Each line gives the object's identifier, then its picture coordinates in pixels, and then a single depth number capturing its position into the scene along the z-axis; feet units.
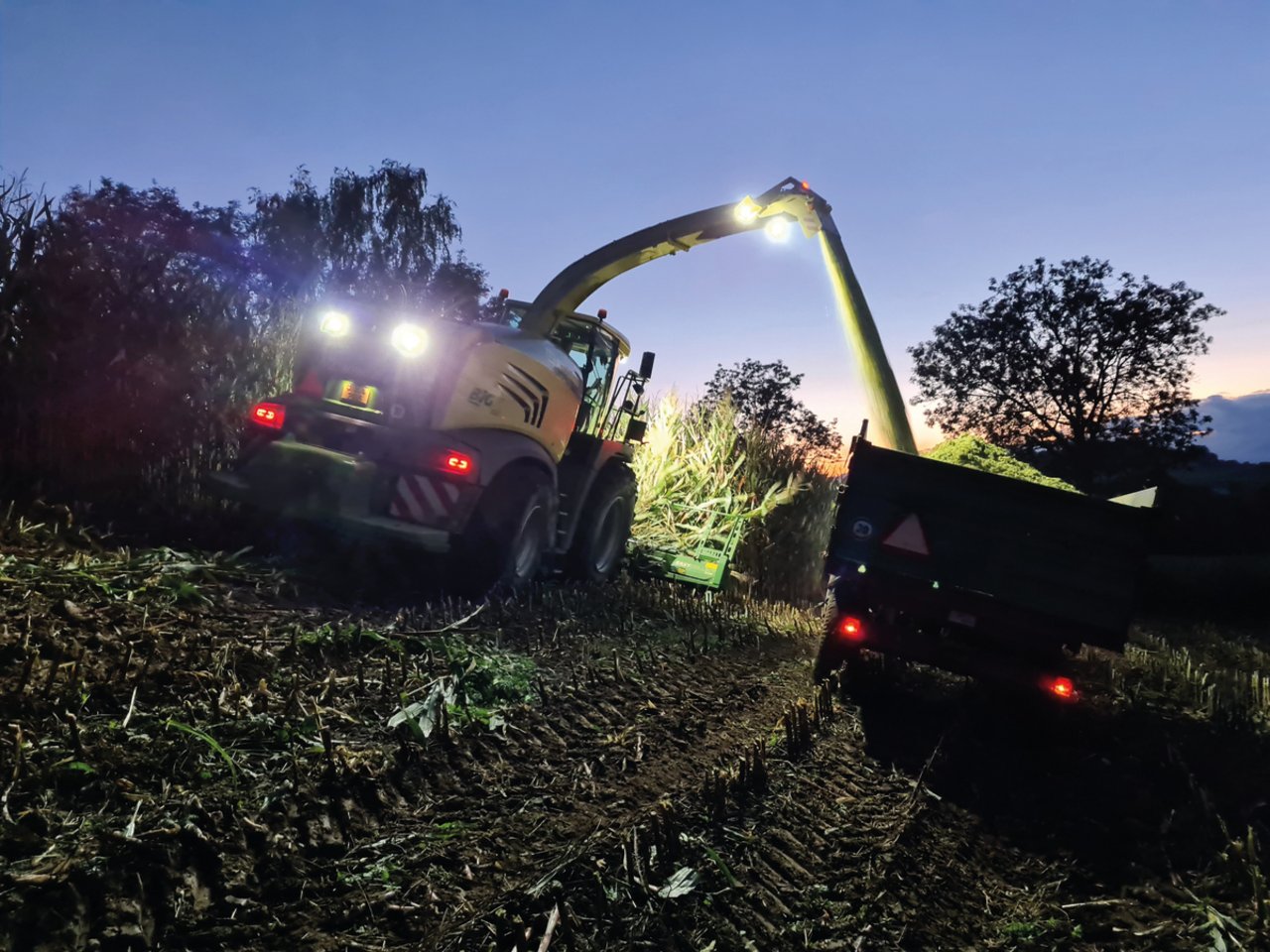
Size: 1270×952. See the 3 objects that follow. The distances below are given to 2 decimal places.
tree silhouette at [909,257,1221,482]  87.35
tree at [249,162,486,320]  110.52
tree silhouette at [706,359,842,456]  124.77
